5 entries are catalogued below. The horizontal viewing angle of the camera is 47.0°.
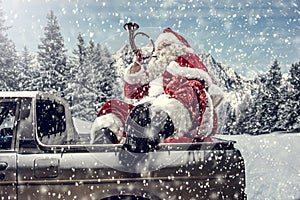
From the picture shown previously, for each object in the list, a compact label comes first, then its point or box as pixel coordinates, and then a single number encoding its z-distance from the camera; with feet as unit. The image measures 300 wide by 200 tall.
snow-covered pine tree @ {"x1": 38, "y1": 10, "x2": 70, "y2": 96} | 87.81
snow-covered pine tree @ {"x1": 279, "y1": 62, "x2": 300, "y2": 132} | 104.37
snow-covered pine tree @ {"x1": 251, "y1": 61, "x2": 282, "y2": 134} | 111.86
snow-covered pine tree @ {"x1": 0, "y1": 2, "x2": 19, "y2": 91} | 84.53
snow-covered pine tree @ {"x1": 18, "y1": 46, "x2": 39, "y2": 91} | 91.71
